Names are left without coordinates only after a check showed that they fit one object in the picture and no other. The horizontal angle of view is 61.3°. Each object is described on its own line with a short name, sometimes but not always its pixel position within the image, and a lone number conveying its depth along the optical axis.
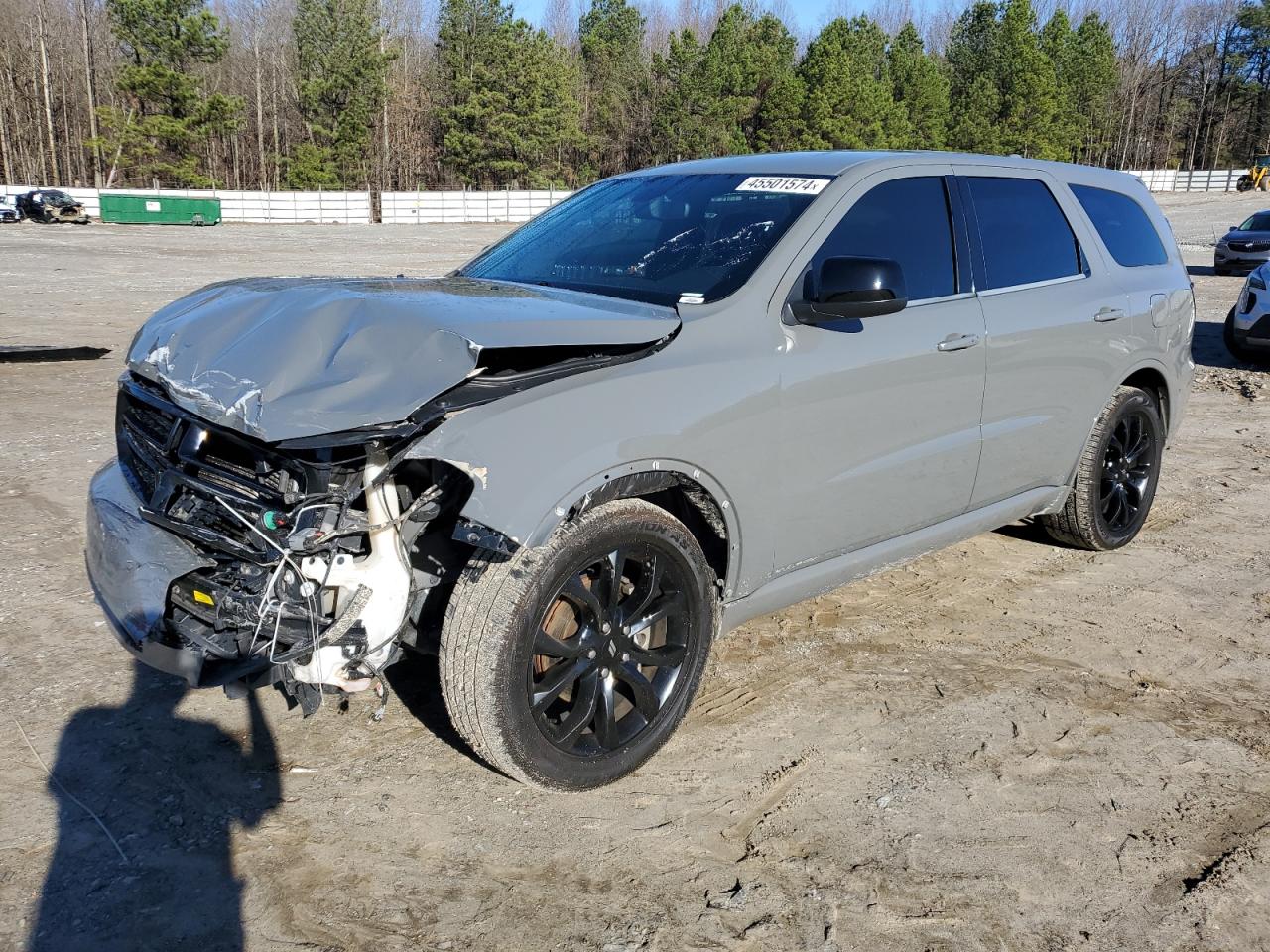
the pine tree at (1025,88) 71.81
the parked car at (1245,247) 21.50
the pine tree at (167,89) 52.31
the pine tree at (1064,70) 75.94
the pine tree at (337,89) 58.50
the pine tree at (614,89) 73.62
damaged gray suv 2.84
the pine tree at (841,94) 65.75
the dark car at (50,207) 40.34
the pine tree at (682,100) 65.12
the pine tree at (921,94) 73.75
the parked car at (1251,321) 11.20
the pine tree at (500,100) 59.81
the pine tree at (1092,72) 80.06
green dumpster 42.97
